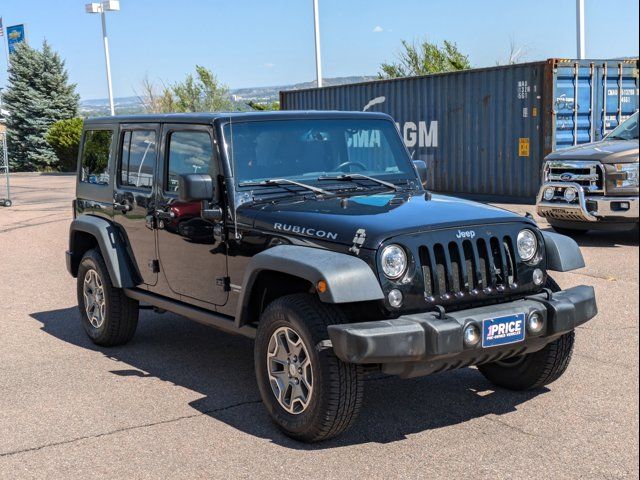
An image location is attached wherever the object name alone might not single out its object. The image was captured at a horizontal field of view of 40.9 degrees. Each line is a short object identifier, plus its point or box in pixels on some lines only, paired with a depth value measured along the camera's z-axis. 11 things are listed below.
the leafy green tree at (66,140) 39.62
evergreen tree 41.44
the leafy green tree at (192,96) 40.12
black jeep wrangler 4.39
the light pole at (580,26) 20.56
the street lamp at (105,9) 36.50
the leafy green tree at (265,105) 29.47
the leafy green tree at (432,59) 40.63
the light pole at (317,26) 28.76
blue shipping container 16.25
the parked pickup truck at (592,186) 10.80
